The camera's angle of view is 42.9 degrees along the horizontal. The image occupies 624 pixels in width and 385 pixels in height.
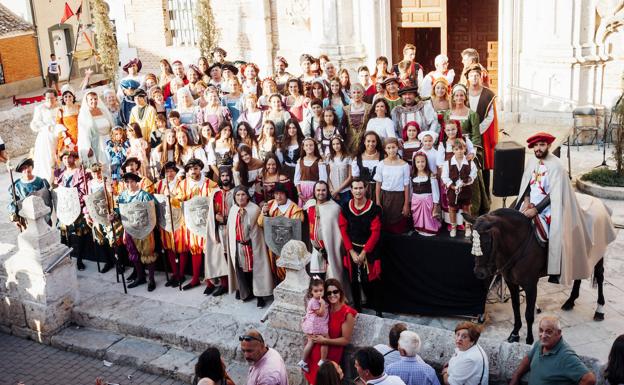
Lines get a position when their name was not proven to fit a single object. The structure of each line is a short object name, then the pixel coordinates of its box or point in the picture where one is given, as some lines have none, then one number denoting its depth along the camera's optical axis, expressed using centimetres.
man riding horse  833
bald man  625
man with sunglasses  681
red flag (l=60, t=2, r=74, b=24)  2594
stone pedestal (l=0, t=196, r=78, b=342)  1001
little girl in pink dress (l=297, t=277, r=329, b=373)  757
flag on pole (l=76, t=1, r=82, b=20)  3039
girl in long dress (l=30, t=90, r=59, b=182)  1309
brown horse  788
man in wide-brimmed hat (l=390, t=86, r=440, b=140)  1066
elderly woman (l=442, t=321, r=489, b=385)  658
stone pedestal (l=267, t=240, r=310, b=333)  805
